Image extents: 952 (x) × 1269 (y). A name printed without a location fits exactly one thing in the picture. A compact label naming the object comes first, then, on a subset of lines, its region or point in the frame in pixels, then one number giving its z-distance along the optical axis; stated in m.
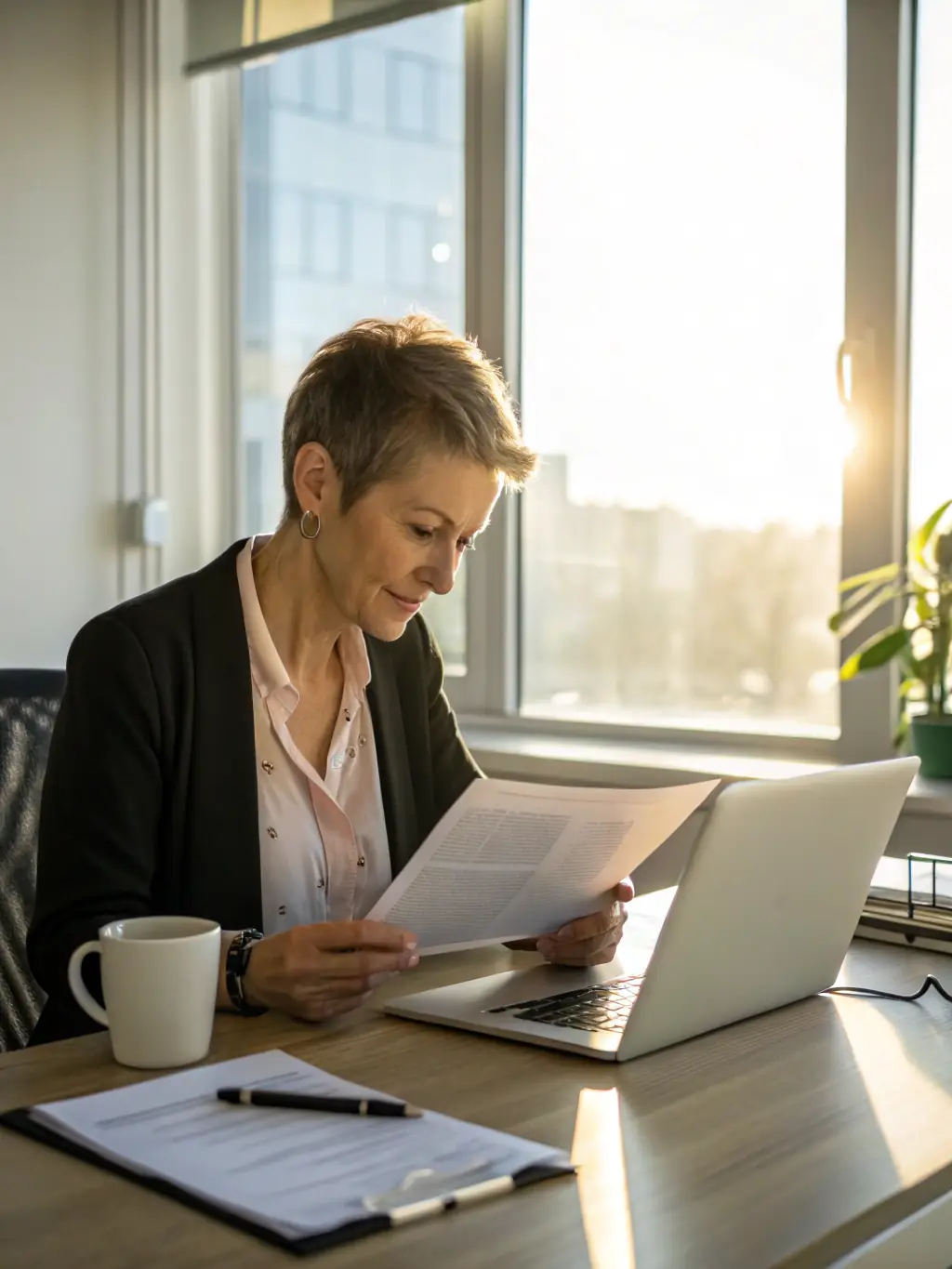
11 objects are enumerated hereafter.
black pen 0.91
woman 1.34
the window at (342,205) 3.01
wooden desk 0.75
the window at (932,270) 2.36
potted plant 2.19
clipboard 0.74
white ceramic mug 1.00
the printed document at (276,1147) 0.79
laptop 1.06
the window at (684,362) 2.52
